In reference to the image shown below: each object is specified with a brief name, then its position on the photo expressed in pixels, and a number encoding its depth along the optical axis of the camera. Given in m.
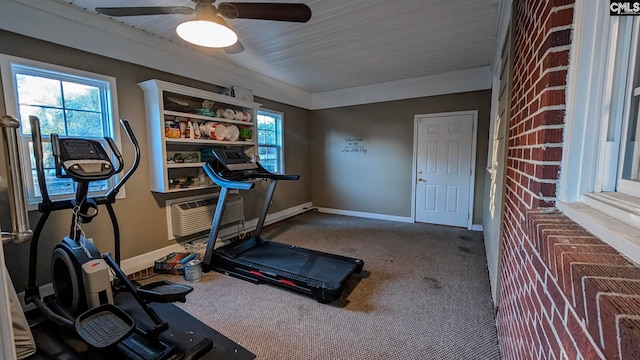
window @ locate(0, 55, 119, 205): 2.25
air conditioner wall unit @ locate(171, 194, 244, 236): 3.32
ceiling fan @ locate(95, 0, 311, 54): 1.76
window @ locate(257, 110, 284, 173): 4.80
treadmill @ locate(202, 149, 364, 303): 2.59
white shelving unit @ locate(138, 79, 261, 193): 2.99
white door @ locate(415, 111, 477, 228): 4.51
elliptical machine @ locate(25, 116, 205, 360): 1.68
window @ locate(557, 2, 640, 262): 0.78
